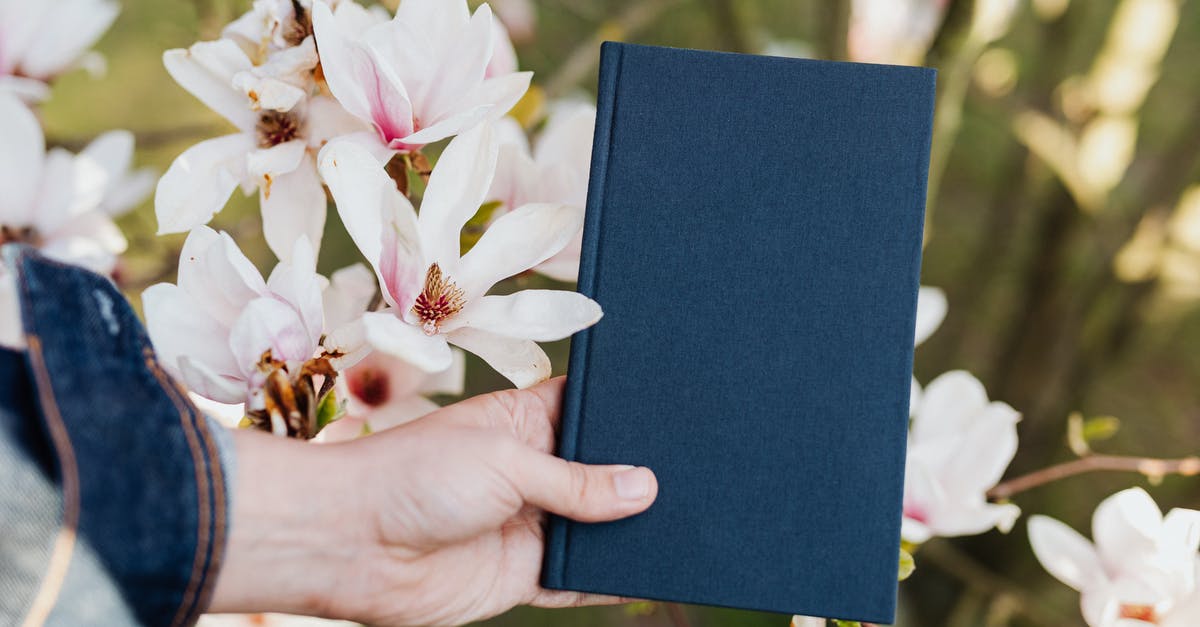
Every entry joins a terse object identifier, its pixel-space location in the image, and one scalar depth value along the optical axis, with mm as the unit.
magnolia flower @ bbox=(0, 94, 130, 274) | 800
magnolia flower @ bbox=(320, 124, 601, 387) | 583
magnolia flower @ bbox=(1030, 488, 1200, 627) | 675
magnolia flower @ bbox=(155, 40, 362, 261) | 652
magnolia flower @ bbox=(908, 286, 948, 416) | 809
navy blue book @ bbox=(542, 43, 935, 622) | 670
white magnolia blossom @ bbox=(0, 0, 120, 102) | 839
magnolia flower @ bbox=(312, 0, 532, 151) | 607
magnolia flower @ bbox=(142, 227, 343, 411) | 573
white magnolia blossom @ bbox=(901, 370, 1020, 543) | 698
